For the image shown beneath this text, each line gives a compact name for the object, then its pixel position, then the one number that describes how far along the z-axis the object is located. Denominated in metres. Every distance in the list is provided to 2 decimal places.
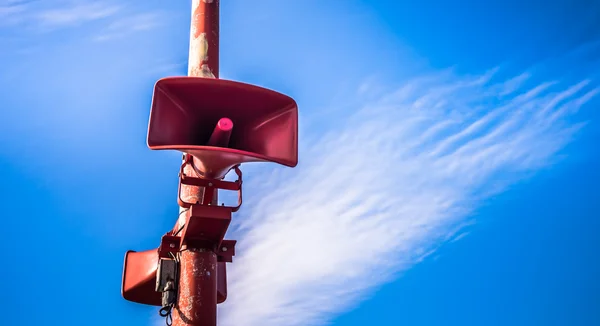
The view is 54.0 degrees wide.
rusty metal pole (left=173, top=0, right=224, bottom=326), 3.39
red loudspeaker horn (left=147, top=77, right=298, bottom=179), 3.16
